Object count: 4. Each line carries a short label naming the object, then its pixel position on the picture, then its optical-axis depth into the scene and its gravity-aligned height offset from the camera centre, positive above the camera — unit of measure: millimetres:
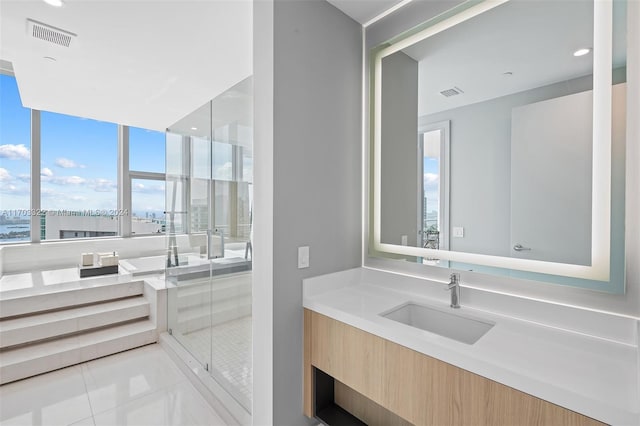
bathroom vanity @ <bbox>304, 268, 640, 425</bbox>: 894 -516
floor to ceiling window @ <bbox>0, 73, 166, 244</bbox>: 4422 +575
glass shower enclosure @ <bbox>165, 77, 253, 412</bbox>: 2064 -207
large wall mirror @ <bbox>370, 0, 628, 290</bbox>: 1156 +345
